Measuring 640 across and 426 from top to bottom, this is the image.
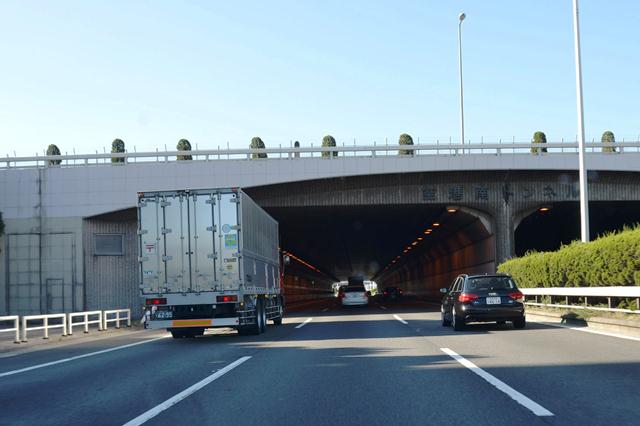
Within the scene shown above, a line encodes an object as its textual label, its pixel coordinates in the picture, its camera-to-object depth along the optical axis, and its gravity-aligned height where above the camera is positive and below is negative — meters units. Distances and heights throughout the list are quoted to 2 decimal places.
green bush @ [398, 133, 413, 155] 45.97 +7.59
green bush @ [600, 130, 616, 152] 46.94 +7.64
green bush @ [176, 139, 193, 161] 44.64 +7.40
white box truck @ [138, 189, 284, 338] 17.98 -0.02
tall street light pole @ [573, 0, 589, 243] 25.46 +4.70
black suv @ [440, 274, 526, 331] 18.39 -1.40
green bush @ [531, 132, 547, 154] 46.22 +7.51
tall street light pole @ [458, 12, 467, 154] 41.25 +11.55
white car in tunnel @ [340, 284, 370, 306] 44.19 -2.80
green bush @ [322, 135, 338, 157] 45.41 +7.50
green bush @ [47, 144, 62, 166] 45.34 +7.37
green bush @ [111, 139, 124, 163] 45.09 +7.51
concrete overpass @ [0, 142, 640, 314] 34.41 +3.24
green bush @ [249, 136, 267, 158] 45.06 +7.44
